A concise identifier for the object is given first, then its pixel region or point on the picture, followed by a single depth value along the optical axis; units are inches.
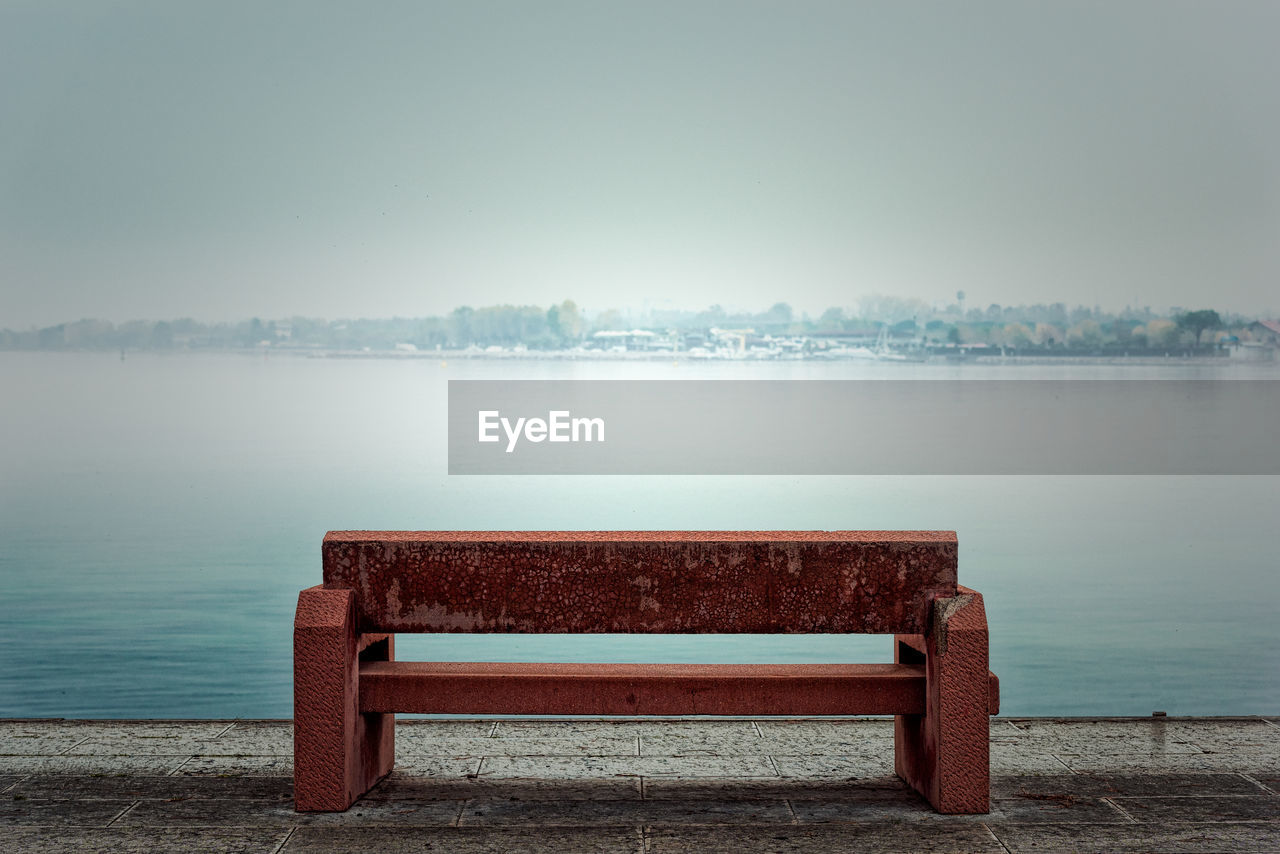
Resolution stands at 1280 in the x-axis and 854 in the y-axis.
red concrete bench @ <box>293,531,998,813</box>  159.5
